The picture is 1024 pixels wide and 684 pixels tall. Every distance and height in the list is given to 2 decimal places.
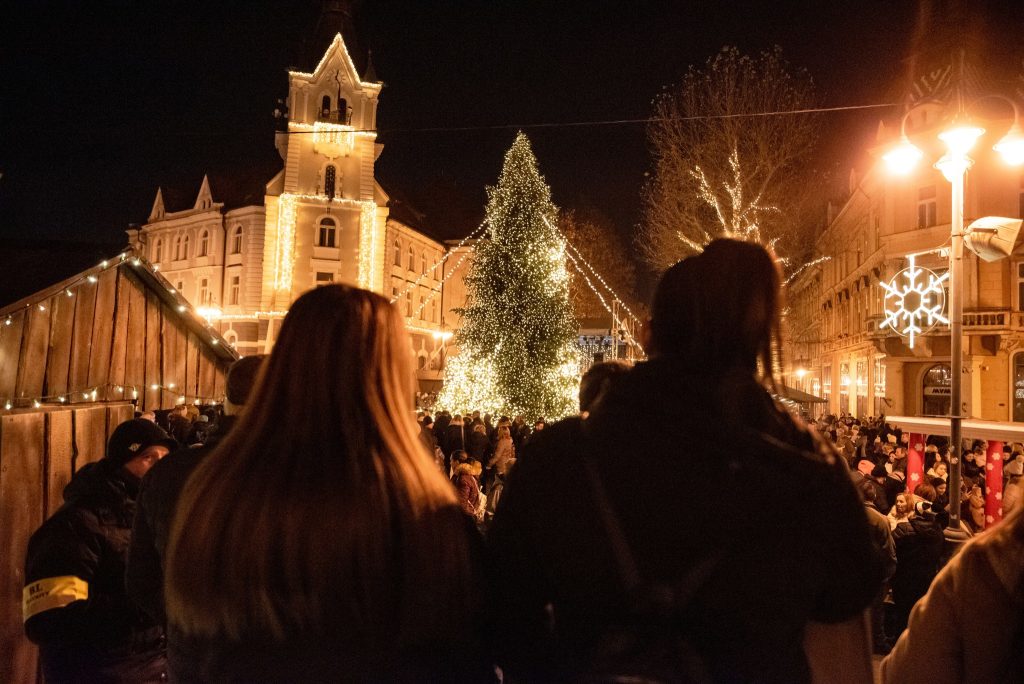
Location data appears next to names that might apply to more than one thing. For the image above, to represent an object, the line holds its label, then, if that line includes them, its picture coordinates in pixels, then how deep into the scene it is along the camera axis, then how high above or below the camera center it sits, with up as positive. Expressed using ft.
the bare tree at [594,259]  137.90 +21.51
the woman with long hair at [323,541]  4.98 -1.38
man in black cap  9.11 -3.21
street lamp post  21.89 +4.76
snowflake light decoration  31.99 +3.09
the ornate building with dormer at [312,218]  131.54 +27.62
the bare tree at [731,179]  77.61 +21.77
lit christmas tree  74.74 +4.99
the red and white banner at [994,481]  30.58 -5.30
